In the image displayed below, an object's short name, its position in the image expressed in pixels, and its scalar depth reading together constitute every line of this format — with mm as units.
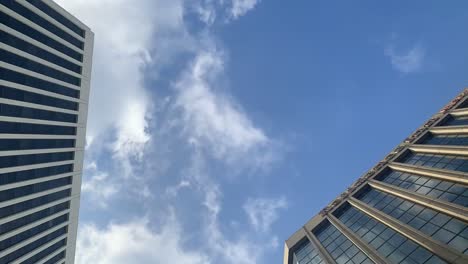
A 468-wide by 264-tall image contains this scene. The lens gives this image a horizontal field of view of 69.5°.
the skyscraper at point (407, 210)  33125
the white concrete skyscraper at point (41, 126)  37062
